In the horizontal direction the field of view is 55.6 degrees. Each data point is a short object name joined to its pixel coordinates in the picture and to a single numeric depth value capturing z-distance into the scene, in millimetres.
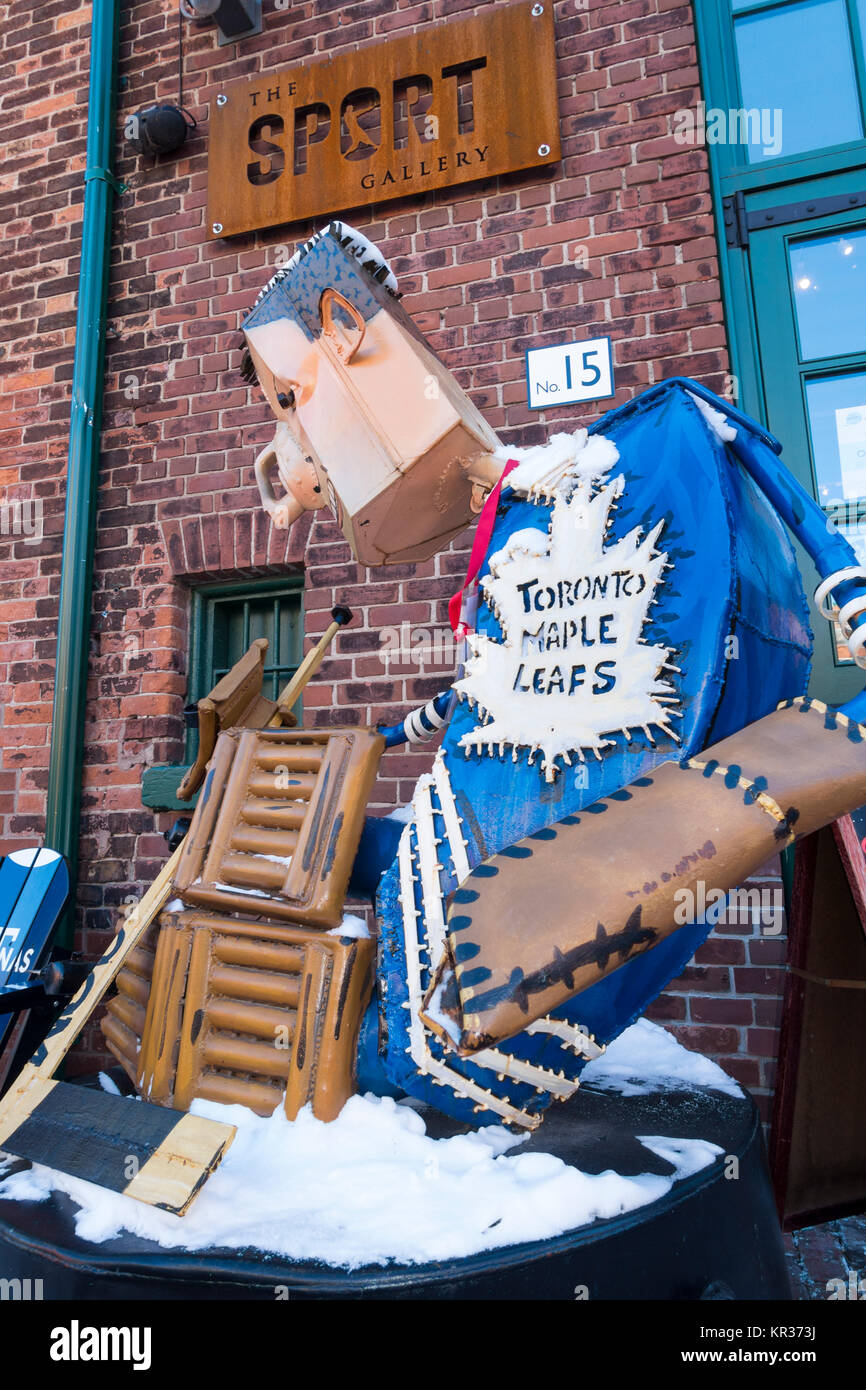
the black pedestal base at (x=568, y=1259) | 827
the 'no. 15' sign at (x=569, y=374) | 2436
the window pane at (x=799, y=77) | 2477
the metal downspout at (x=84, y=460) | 2705
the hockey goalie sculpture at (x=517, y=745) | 956
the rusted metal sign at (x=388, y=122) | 2625
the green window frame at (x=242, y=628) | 2756
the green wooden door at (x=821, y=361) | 2236
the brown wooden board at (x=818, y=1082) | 1456
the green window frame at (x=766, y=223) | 2344
